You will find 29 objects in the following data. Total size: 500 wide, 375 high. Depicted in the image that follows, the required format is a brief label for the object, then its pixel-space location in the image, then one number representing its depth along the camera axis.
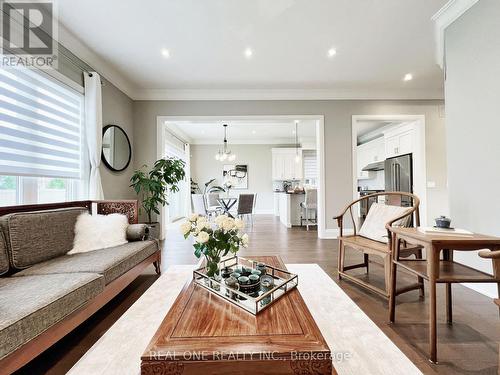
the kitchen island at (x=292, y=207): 5.58
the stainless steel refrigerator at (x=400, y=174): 4.63
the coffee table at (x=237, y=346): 0.81
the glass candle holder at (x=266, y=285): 1.17
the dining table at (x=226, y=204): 6.32
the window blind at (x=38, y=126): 2.00
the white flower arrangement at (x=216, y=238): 1.38
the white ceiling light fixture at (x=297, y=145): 6.98
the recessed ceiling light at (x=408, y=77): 3.71
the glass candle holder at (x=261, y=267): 1.50
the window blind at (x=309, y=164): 8.19
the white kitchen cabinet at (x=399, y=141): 4.72
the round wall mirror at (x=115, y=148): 3.34
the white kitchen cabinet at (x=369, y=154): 6.16
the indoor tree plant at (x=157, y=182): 3.72
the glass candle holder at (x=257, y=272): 1.40
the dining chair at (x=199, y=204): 5.66
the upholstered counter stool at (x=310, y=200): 5.11
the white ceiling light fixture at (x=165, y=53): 3.00
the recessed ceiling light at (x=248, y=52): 2.98
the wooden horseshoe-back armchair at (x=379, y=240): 1.85
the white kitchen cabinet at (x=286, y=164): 8.02
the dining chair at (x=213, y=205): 5.94
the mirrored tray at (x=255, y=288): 1.14
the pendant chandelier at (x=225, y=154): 6.87
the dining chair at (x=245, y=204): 5.53
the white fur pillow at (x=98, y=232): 2.09
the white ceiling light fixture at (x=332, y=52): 3.01
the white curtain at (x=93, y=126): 2.96
